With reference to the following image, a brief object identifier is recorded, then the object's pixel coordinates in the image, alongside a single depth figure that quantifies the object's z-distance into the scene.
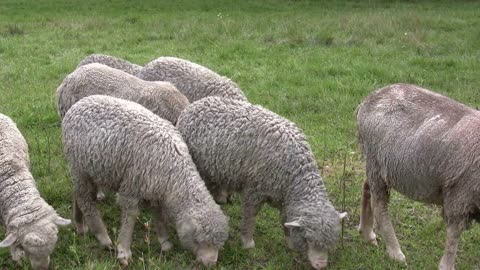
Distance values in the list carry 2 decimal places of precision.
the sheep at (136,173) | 5.03
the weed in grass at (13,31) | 15.10
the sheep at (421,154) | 4.57
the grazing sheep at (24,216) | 4.80
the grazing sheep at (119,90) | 6.58
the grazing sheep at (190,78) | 7.22
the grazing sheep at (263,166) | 5.06
